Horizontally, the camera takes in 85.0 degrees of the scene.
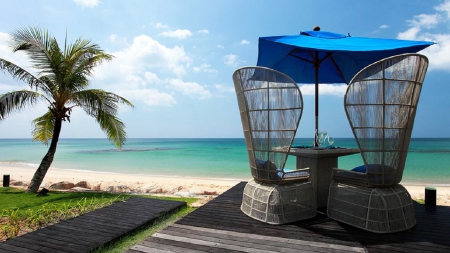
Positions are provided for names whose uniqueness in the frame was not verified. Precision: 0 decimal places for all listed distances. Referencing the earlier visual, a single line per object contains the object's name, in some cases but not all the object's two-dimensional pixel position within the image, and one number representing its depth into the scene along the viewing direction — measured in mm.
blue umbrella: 2652
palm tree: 5391
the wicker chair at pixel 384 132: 2266
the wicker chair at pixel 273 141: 2535
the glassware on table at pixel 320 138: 3377
